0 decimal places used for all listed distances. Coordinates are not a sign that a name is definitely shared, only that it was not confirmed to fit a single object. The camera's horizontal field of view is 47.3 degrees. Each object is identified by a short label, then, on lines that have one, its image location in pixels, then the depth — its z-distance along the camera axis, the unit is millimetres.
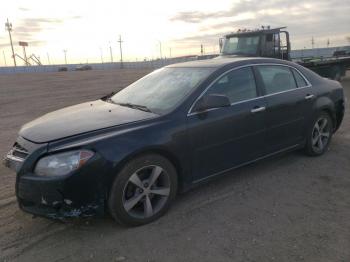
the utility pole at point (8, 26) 96312
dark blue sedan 3740
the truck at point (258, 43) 13547
